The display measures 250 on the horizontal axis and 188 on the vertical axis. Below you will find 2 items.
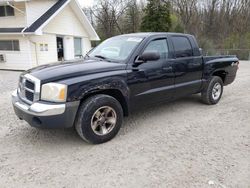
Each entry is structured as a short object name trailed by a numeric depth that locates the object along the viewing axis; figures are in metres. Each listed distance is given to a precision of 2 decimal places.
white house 11.19
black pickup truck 2.84
